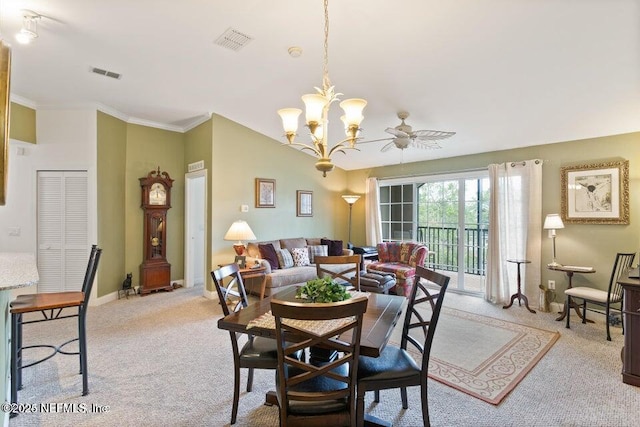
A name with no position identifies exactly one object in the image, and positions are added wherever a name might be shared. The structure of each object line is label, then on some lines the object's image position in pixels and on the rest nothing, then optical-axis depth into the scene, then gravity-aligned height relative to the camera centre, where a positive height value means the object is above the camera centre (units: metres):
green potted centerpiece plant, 1.96 -0.49
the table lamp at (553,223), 4.17 -0.11
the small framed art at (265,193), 5.63 +0.43
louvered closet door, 4.69 -0.22
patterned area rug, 2.55 -1.37
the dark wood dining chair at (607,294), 3.45 -0.93
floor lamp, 6.55 +0.37
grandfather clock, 5.27 -0.27
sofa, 4.78 -0.71
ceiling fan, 3.45 +0.91
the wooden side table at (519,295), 4.49 -1.18
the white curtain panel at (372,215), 6.65 +0.01
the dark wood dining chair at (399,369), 1.72 -0.90
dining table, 1.61 -0.64
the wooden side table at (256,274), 4.50 -0.85
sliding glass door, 5.44 -0.09
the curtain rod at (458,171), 4.70 +0.78
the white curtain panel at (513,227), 4.58 -0.19
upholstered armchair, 5.24 -0.83
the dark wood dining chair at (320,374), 1.42 -0.80
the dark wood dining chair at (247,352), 1.97 -0.89
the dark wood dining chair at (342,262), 3.03 -0.45
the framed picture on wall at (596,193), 3.95 +0.29
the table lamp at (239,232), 4.64 -0.24
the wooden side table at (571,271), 3.91 -0.71
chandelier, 2.20 +0.72
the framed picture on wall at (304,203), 6.34 +0.26
